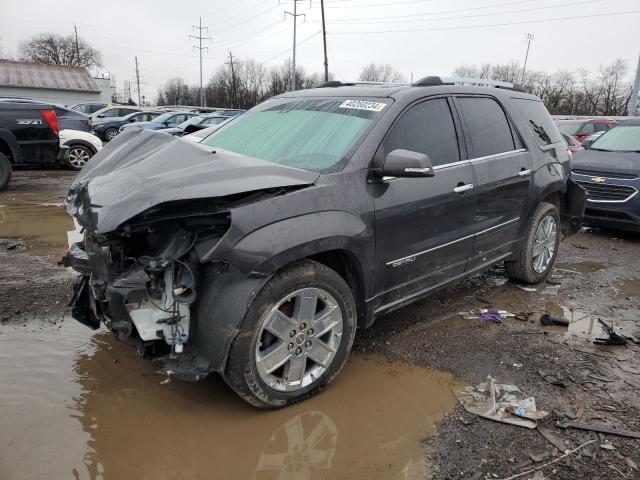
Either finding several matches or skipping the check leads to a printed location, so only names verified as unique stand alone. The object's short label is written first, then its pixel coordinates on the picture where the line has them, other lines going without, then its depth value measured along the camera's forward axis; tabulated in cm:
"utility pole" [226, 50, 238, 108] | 6500
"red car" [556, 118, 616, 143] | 1534
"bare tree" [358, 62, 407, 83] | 6838
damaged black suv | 258
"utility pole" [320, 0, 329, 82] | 3353
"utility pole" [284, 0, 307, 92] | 3742
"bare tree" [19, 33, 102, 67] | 7225
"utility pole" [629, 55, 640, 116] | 2230
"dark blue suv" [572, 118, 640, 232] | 720
